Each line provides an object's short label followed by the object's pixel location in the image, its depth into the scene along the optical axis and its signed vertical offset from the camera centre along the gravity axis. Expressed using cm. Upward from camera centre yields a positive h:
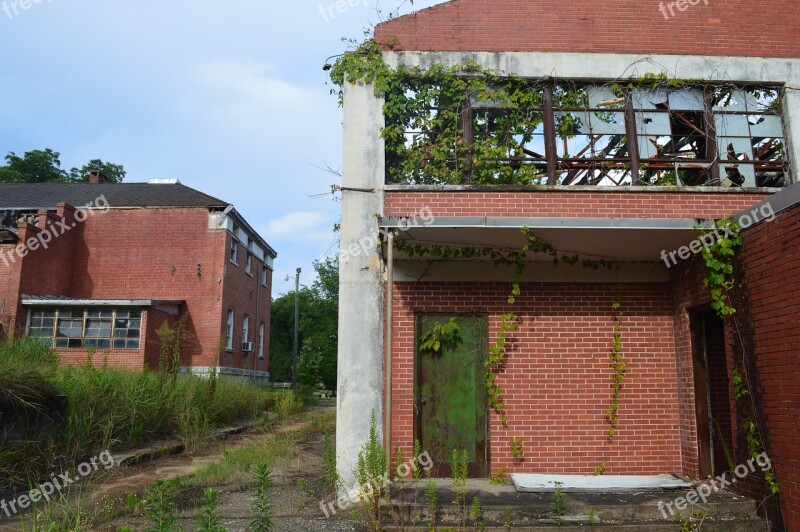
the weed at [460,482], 558 -125
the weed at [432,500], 545 -126
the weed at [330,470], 742 -135
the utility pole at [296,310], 3120 +295
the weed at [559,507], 582 -142
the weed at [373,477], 587 -117
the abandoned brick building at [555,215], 760 +196
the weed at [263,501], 325 -80
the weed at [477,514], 558 -143
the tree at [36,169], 4006 +1335
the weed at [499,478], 740 -142
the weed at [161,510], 302 -80
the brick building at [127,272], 1956 +331
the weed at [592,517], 607 -154
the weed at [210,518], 294 -78
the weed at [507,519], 586 -153
